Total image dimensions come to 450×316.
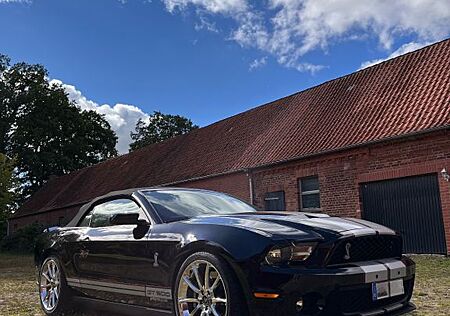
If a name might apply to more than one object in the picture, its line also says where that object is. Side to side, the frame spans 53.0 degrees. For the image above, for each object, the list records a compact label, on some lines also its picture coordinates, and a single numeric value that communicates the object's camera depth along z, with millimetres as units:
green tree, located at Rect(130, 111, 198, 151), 55875
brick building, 11773
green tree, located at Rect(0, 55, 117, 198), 39031
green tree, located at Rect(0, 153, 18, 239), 25469
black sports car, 3156
